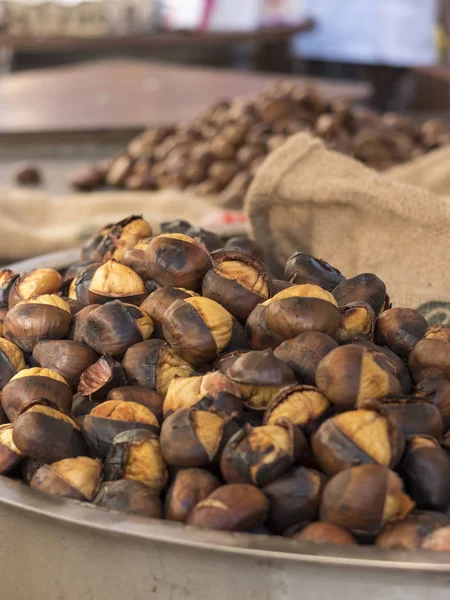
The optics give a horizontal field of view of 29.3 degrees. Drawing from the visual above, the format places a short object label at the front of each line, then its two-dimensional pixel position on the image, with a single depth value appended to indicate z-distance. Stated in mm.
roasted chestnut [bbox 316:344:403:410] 710
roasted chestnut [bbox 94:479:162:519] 667
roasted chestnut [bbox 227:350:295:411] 726
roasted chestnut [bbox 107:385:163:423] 782
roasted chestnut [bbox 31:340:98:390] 825
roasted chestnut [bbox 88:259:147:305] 896
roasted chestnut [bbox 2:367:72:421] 779
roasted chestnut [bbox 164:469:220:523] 667
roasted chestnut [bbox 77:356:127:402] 805
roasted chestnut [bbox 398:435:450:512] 678
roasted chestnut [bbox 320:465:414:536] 635
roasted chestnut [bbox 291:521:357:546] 621
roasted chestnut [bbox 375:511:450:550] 624
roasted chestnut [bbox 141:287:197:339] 846
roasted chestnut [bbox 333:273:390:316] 894
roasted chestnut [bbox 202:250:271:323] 854
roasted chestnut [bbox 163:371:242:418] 731
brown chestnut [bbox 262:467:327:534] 660
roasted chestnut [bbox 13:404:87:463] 720
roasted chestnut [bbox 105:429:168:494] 707
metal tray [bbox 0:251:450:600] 569
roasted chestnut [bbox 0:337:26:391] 853
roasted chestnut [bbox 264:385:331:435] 708
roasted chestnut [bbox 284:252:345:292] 926
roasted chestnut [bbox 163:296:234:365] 789
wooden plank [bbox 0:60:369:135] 3172
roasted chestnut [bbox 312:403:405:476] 666
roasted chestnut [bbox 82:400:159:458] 738
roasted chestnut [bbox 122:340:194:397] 807
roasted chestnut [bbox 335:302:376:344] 824
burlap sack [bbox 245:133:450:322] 1185
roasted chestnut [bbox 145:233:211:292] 877
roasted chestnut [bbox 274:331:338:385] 746
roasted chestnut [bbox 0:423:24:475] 740
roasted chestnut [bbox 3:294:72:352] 863
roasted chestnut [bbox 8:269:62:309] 958
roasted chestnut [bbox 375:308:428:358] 839
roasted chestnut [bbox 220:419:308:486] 665
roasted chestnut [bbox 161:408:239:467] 689
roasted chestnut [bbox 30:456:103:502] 694
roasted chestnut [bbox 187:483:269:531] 633
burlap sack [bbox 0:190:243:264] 1818
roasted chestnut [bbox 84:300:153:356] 826
